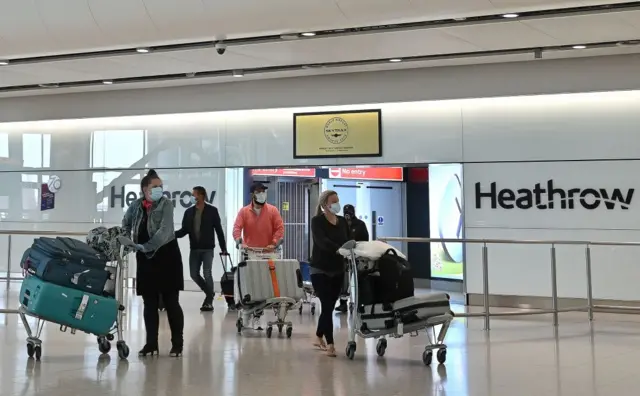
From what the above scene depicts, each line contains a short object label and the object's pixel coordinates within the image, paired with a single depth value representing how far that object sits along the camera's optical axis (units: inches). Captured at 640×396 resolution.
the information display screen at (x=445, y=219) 488.8
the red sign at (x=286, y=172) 506.3
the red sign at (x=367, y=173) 501.4
